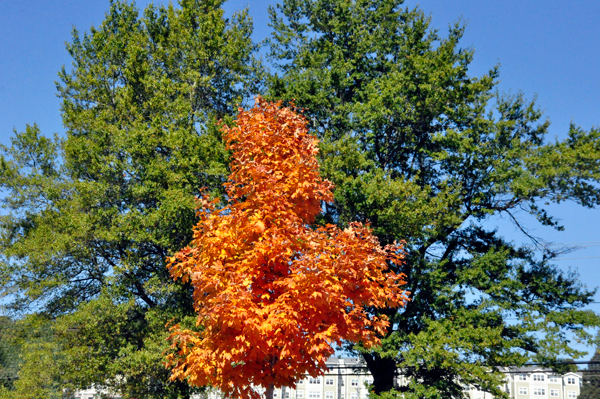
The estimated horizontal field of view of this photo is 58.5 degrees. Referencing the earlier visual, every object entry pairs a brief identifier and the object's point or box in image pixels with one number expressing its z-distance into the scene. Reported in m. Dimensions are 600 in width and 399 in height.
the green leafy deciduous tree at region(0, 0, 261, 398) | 17.94
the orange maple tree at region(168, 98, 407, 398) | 8.54
